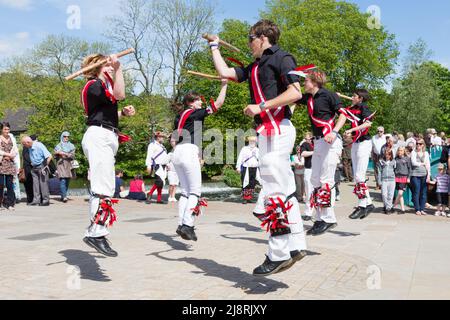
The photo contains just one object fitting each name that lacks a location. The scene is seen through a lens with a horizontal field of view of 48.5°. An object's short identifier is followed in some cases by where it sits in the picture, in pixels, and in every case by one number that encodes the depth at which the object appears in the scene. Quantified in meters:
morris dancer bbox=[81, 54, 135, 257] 5.00
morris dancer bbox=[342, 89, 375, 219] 8.92
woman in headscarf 14.43
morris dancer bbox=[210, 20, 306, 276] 4.32
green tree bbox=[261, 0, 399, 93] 39.16
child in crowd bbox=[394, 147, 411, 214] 12.49
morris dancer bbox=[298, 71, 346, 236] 7.21
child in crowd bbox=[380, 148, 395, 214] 12.17
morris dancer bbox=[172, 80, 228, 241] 6.77
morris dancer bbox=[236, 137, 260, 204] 14.93
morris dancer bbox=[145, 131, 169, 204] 14.59
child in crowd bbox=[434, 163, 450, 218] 11.93
